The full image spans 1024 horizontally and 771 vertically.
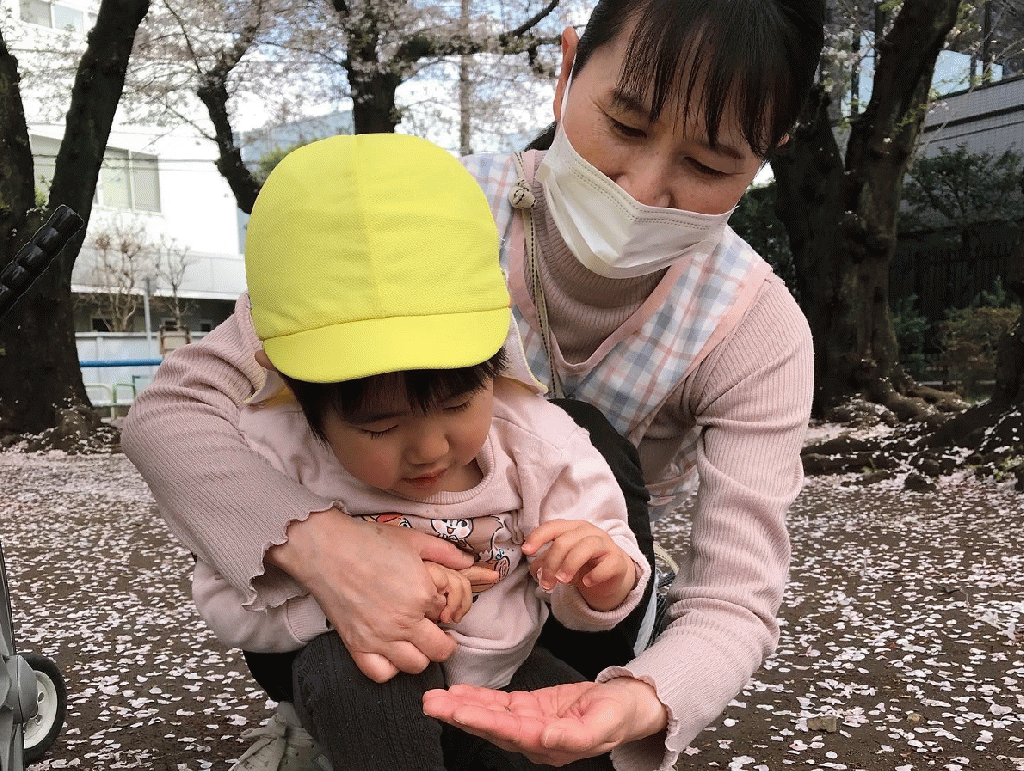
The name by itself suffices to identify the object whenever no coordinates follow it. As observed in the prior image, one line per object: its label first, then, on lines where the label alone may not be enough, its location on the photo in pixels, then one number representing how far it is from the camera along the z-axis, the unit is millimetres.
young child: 1079
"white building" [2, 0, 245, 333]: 18109
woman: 1133
